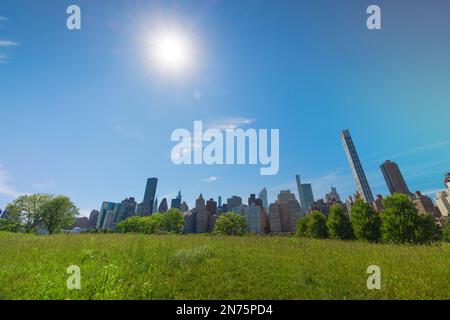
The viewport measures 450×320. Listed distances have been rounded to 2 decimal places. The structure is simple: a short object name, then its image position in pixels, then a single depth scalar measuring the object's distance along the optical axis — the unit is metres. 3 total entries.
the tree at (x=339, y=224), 28.62
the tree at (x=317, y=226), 35.31
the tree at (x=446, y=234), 29.63
